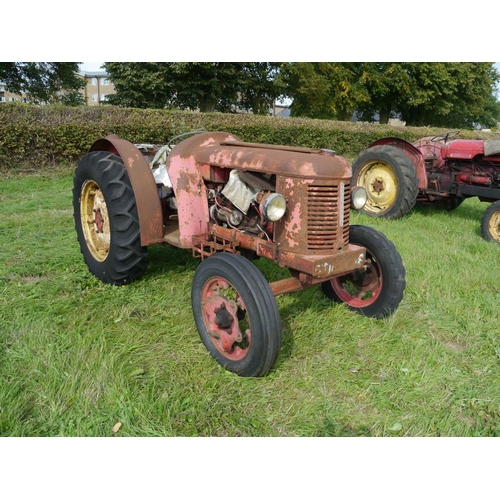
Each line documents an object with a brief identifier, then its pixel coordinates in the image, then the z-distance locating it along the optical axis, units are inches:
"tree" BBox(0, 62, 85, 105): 882.8
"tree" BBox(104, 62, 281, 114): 808.3
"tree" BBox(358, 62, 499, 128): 1147.3
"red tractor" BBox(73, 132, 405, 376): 100.7
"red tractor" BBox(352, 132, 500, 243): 255.3
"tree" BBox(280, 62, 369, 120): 1008.2
